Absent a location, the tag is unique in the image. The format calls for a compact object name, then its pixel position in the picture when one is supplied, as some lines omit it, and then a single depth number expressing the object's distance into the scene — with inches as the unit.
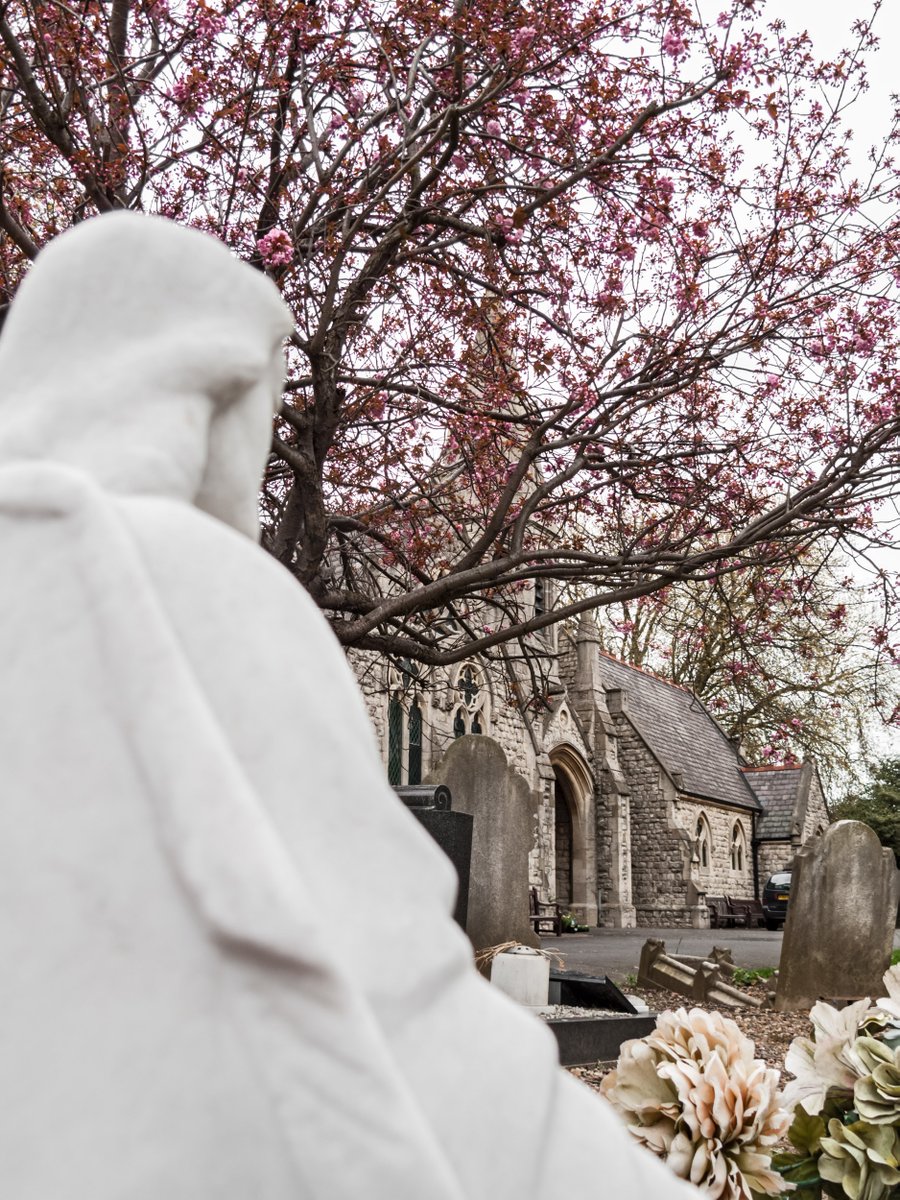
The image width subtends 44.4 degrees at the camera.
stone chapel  964.0
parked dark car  1059.3
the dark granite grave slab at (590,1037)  287.0
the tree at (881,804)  1247.5
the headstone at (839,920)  417.7
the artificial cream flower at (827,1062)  88.0
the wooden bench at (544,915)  831.7
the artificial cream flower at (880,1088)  80.4
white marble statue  40.1
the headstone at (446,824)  337.4
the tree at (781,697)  1112.2
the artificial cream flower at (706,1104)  80.7
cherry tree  275.7
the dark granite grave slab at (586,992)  327.6
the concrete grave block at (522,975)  305.6
